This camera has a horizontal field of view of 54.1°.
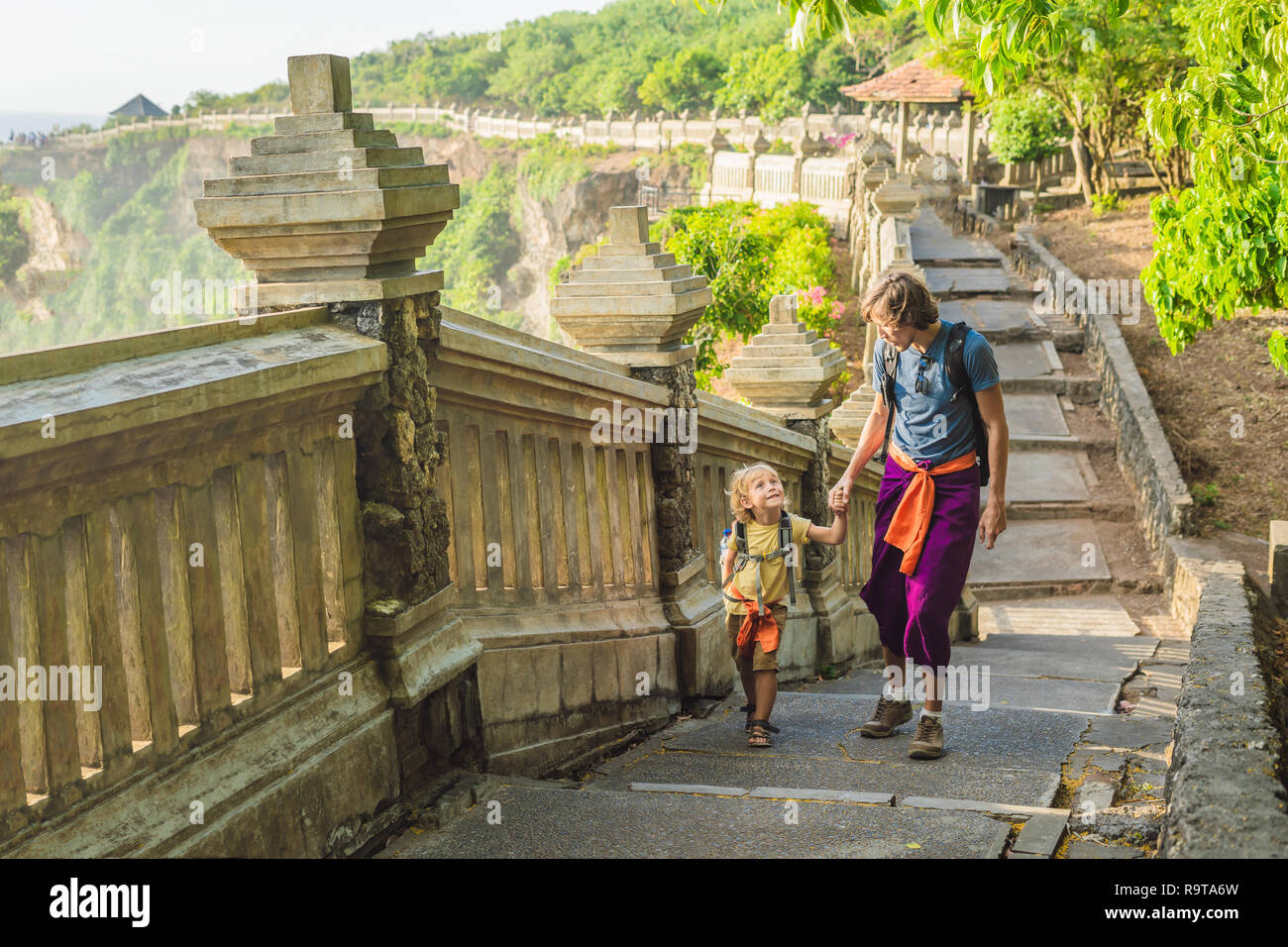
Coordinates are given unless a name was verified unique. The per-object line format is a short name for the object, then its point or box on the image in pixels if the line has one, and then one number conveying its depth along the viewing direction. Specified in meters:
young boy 4.66
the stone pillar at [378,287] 3.24
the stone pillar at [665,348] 5.11
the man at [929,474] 4.27
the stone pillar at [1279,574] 7.20
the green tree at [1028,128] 29.97
